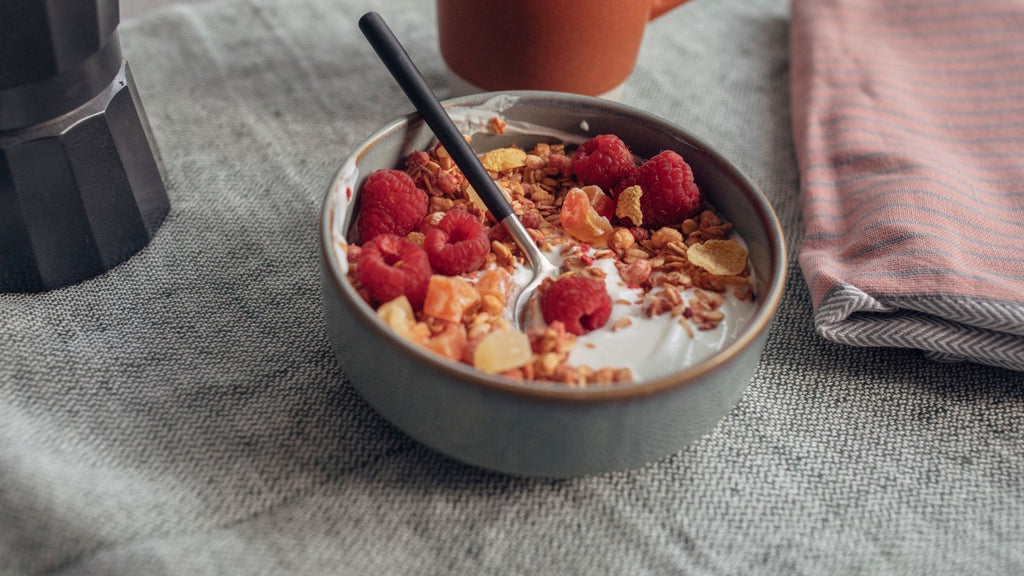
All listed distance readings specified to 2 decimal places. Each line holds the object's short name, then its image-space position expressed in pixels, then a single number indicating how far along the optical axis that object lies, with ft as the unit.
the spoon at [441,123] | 1.44
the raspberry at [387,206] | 1.41
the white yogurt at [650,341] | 1.30
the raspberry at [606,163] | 1.49
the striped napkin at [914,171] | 1.45
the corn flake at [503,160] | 1.52
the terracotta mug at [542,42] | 1.65
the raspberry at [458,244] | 1.37
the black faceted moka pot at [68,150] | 1.30
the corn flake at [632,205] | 1.46
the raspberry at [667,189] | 1.45
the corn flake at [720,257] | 1.42
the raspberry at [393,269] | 1.31
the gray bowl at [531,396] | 1.20
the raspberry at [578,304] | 1.32
